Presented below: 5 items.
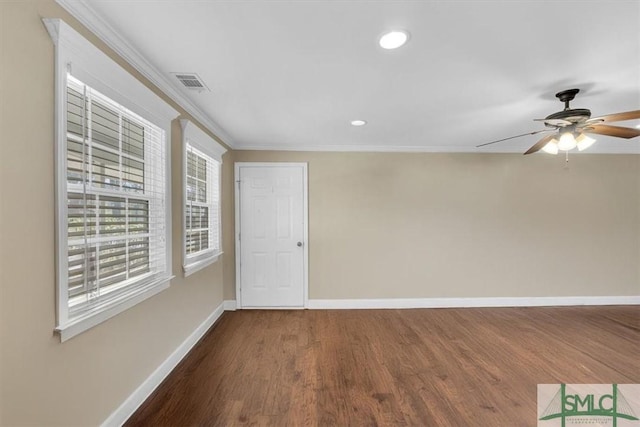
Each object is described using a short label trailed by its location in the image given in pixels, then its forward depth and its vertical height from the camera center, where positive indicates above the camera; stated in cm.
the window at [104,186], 126 +18
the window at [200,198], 256 +20
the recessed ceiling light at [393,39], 147 +100
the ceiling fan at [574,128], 210 +69
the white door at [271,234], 383 -28
